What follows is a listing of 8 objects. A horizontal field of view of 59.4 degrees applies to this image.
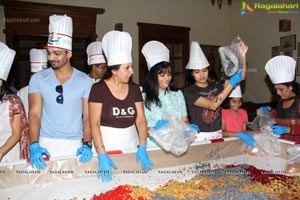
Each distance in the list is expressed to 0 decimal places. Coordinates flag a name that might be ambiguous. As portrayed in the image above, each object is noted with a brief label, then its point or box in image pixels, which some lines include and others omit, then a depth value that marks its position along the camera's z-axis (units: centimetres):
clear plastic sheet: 126
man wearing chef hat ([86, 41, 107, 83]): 235
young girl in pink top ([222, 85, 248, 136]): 221
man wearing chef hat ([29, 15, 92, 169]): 149
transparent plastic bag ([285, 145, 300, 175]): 147
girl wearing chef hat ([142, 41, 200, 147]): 167
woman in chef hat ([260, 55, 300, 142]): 191
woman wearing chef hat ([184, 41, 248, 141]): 182
